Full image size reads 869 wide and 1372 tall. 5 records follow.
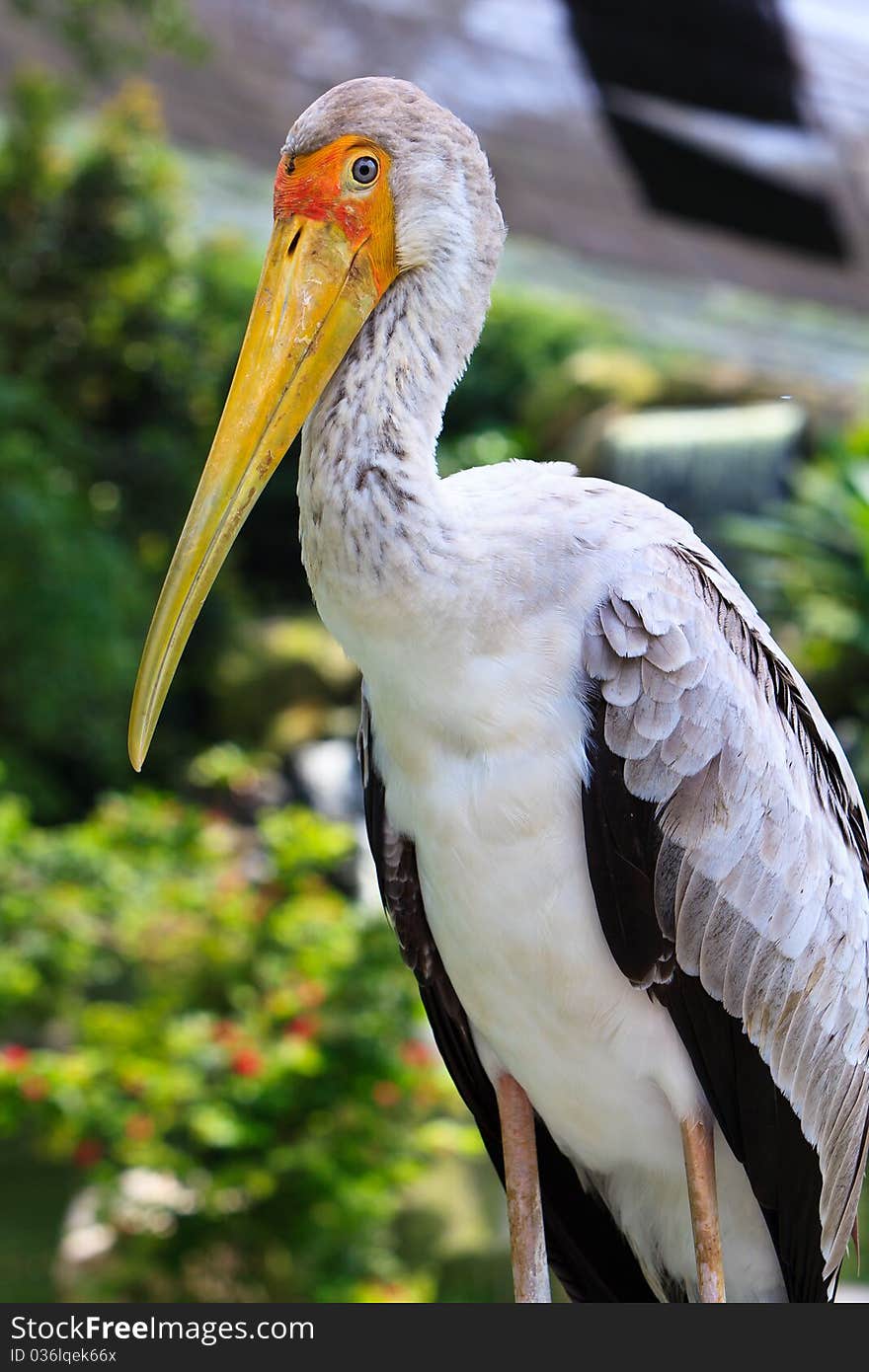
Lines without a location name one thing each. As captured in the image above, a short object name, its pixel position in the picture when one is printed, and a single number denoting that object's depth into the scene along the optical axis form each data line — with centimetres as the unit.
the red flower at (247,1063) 760
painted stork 342
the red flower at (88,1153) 802
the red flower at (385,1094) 789
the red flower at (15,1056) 799
